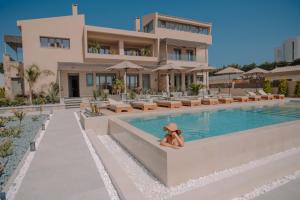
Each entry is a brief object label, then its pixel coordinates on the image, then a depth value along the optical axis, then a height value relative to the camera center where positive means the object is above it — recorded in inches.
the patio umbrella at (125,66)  615.8 +79.9
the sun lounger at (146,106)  467.7 -39.4
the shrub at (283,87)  909.8 +8.4
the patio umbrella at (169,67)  674.8 +82.0
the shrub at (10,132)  310.8 -68.7
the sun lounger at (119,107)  435.2 -39.7
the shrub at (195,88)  813.9 +7.1
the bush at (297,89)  857.5 -1.8
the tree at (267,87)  954.7 +9.9
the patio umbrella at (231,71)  748.6 +73.2
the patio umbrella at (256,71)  820.4 +78.5
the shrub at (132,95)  683.3 -19.2
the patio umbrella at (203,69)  742.4 +84.0
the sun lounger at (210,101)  572.4 -35.4
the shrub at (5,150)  215.9 -68.0
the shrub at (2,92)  704.4 -1.6
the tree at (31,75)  686.5 +59.8
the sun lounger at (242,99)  647.9 -34.0
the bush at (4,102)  599.9 -33.4
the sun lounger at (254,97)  673.0 -29.2
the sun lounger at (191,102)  544.6 -37.1
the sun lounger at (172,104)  504.4 -38.3
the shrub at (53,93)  676.7 -7.7
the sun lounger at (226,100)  605.9 -34.6
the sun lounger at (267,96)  707.3 -27.3
